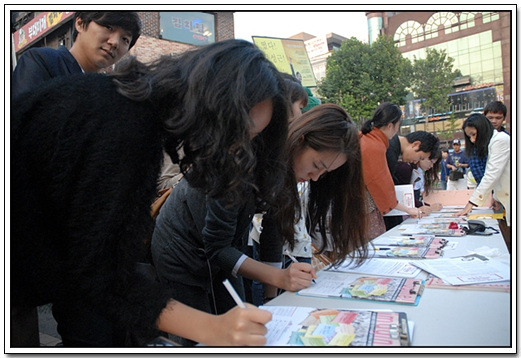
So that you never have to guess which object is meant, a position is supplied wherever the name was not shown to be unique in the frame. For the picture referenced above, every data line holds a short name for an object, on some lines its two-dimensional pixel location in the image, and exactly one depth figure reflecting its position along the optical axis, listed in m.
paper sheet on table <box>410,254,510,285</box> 1.17
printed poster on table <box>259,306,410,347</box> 0.78
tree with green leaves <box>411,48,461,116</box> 15.17
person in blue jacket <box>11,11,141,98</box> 1.17
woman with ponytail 2.49
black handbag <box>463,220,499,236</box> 1.99
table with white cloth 0.80
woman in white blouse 2.63
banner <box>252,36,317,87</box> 4.03
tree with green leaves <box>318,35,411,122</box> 13.98
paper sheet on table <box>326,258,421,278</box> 1.29
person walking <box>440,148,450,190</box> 7.56
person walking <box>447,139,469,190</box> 5.51
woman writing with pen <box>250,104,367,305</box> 1.35
